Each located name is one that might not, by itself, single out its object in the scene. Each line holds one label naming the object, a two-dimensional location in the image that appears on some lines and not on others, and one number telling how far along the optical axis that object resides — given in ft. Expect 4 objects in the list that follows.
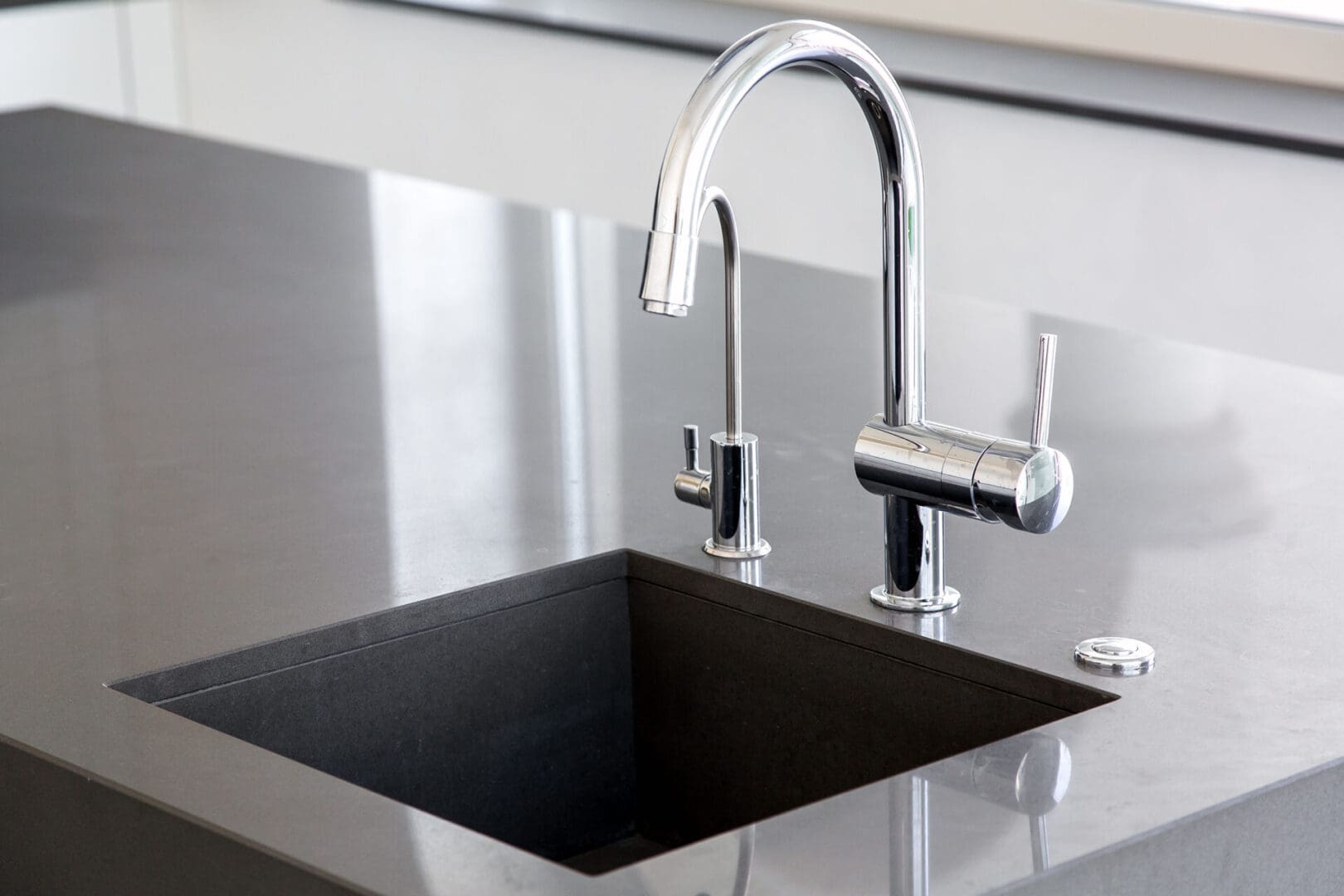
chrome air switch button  7.68
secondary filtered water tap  8.01
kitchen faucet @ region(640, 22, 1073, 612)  7.37
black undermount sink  7.85
